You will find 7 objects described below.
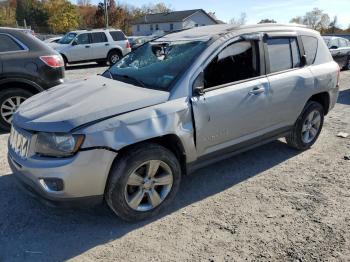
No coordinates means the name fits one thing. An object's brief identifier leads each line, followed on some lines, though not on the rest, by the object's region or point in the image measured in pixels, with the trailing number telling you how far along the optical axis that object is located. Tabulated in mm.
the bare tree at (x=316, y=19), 79094
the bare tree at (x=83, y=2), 88638
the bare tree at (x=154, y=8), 89494
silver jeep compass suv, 2971
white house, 62906
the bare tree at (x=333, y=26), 62656
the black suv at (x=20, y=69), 5820
